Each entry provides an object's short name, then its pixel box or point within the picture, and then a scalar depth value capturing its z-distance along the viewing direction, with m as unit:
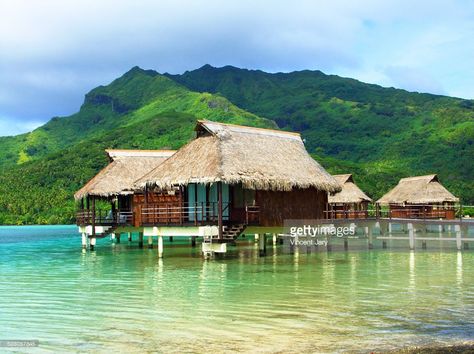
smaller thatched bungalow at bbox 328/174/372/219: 43.19
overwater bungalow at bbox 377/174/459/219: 40.78
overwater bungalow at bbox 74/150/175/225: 29.41
